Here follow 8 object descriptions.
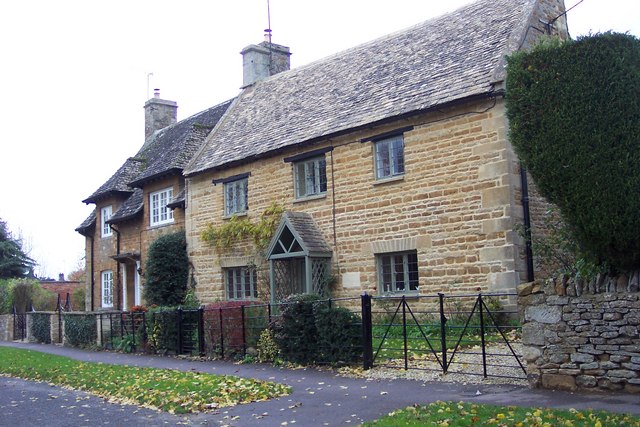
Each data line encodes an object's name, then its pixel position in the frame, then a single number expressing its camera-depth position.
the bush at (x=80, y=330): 22.11
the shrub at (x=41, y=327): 25.39
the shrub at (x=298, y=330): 13.91
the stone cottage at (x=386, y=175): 16.00
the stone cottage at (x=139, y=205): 26.50
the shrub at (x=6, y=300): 31.83
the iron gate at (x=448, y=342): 11.58
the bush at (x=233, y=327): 15.58
